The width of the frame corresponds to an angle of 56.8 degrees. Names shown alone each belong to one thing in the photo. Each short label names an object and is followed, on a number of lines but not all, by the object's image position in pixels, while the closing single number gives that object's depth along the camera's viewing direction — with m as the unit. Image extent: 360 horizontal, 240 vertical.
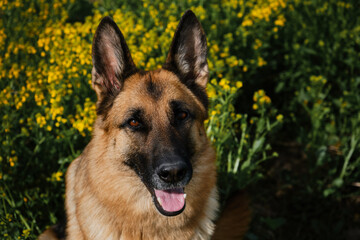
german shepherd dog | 2.47
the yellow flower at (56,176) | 3.28
